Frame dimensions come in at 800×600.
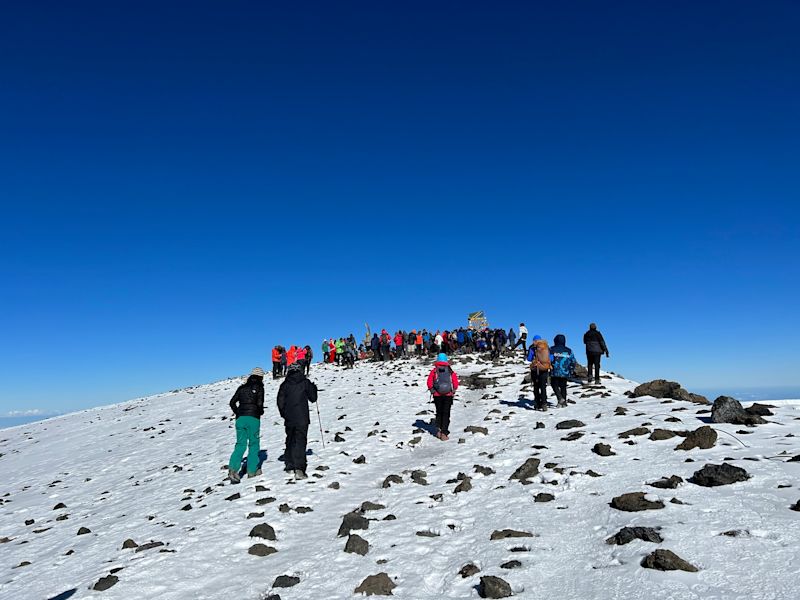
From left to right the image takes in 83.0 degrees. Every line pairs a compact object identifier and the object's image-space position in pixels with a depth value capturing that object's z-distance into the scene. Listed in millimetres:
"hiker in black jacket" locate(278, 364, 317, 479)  12680
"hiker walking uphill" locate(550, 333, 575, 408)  18203
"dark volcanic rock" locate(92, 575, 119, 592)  7086
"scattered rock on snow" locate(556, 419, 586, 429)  14375
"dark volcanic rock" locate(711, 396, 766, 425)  11367
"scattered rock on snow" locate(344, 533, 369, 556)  7585
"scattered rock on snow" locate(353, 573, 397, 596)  6180
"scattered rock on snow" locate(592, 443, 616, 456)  10648
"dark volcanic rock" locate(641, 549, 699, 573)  5350
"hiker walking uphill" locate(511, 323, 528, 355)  36719
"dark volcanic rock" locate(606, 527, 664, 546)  6168
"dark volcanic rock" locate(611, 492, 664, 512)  7281
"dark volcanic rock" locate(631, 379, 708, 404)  17078
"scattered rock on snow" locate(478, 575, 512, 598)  5559
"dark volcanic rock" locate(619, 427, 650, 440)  11789
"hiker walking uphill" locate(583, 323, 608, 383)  21812
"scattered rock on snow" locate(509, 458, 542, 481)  10156
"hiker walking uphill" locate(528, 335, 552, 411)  17781
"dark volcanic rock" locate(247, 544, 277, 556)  8000
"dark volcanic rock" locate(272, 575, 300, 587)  6686
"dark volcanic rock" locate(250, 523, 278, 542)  8588
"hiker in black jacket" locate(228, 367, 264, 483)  13141
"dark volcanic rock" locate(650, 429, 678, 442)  11023
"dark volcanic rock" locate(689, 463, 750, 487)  7668
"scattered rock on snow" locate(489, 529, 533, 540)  7256
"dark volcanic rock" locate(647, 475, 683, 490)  7902
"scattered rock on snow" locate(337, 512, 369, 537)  8484
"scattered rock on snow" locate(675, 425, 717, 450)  9844
